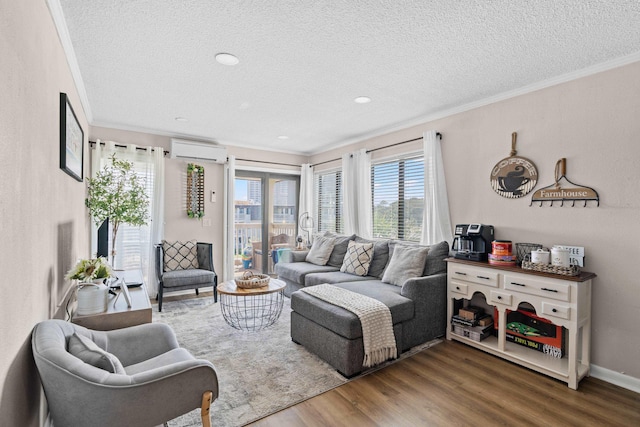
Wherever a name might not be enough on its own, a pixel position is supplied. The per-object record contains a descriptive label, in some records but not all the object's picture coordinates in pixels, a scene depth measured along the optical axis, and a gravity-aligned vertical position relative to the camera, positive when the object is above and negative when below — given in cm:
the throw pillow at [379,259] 409 -59
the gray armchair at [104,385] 124 -74
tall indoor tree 352 +11
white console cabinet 242 -74
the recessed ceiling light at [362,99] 336 +127
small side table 207 -72
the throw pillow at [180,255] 457 -64
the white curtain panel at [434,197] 372 +22
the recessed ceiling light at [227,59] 245 +124
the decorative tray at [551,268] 246 -43
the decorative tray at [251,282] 329 -74
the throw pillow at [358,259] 412 -61
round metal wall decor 299 +40
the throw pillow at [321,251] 481 -58
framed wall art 213 +55
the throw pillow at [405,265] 347 -57
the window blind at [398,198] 420 +24
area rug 211 -133
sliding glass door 582 -10
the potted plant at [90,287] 210 -52
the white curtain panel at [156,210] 466 +3
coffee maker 315 -28
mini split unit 484 +99
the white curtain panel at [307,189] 622 +49
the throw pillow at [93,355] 142 -67
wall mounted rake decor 262 +21
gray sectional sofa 256 -86
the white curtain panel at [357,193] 485 +34
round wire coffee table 325 -131
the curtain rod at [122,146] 426 +95
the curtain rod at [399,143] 379 +100
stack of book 307 -111
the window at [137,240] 453 -42
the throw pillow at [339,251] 475 -58
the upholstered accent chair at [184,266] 416 -81
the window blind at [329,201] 573 +25
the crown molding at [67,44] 186 +121
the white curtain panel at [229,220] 536 -13
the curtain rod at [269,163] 568 +98
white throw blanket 257 -95
